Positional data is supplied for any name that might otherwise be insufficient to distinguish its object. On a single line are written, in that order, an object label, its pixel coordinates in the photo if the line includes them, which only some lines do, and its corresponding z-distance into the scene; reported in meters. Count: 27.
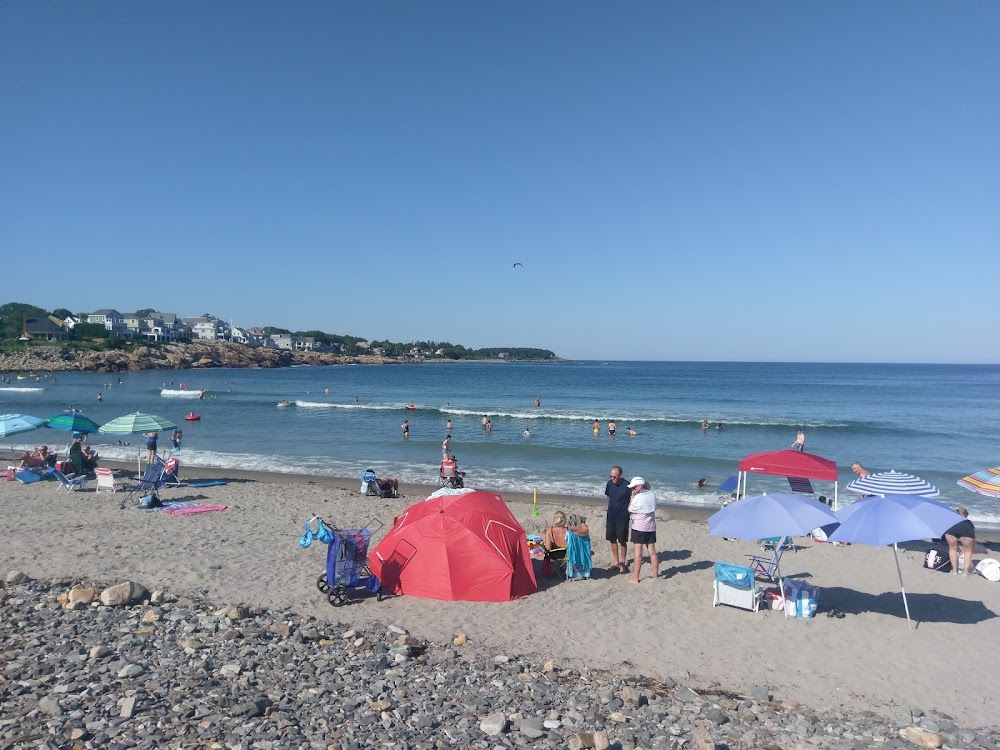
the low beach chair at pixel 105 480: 14.76
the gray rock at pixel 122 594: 7.49
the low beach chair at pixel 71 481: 14.97
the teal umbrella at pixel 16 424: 15.47
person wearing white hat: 9.06
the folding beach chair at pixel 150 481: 14.05
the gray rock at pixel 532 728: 5.11
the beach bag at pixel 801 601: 8.13
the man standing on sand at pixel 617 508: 9.59
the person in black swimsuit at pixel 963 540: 9.66
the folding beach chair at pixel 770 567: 8.66
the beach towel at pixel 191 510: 13.17
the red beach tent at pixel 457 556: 8.51
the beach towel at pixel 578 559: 9.41
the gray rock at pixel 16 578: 8.17
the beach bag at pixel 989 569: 9.82
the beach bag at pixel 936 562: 10.23
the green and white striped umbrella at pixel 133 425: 14.78
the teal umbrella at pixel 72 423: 15.26
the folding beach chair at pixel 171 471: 15.66
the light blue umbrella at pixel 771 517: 7.59
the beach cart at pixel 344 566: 8.21
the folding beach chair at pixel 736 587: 8.30
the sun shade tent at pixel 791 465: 11.49
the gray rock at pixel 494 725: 5.12
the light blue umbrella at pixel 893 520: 7.04
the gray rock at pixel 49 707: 5.07
